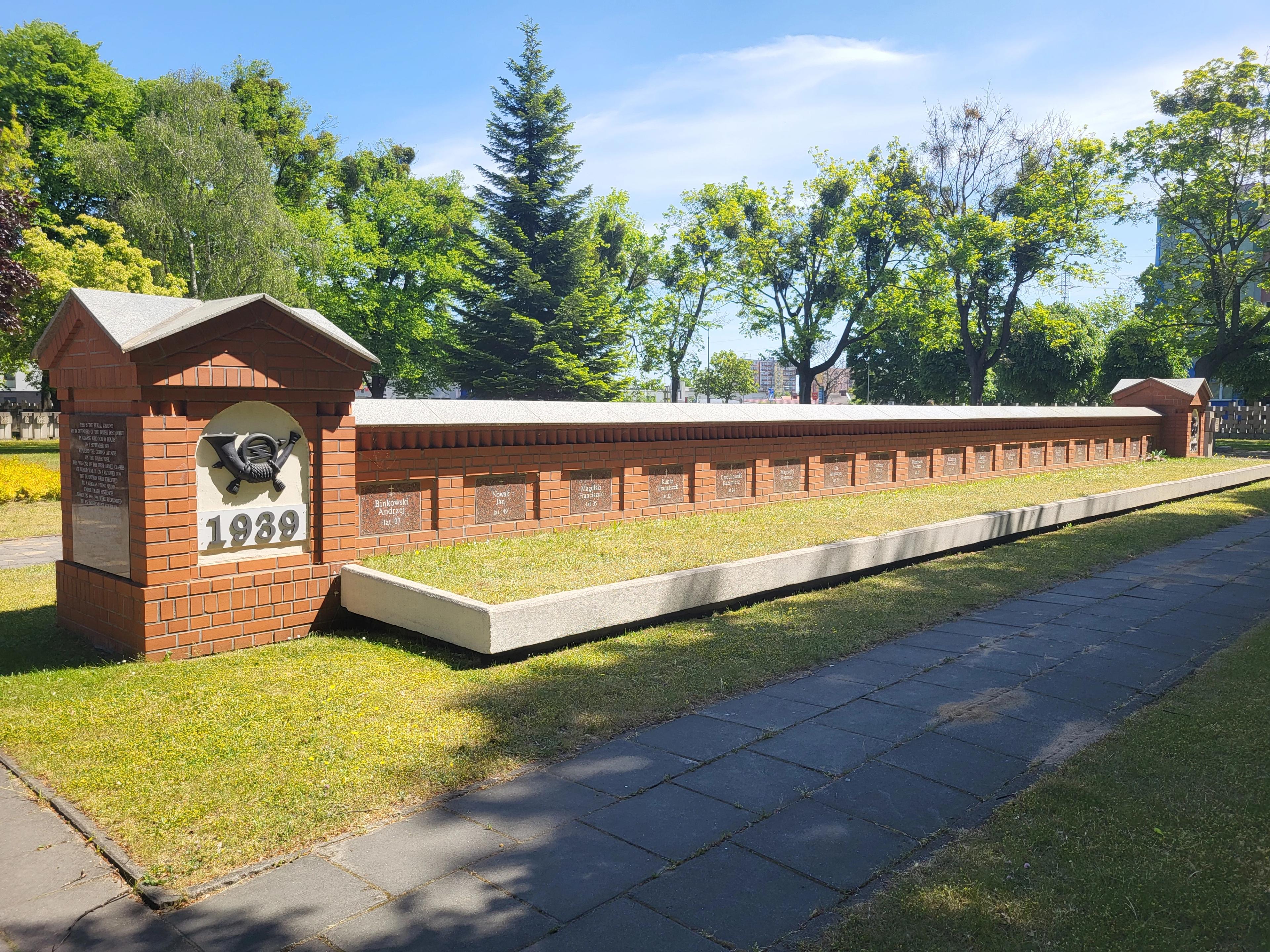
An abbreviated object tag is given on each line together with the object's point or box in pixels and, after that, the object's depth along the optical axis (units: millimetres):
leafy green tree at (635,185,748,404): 45500
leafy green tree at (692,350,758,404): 64188
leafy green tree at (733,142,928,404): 42062
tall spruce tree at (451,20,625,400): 30547
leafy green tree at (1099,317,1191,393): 42844
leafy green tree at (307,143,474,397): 43875
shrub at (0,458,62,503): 15164
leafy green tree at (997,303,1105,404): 45531
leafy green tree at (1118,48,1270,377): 32844
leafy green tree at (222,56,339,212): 38719
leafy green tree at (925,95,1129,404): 35469
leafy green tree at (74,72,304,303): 30406
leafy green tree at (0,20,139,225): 33031
